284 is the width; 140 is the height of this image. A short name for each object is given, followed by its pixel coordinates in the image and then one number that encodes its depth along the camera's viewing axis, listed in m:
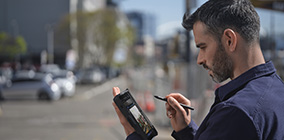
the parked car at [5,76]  18.94
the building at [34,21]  69.56
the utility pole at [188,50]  9.19
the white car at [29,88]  18.58
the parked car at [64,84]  20.74
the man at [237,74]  1.34
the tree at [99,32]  56.88
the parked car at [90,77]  39.44
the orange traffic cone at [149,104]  14.20
